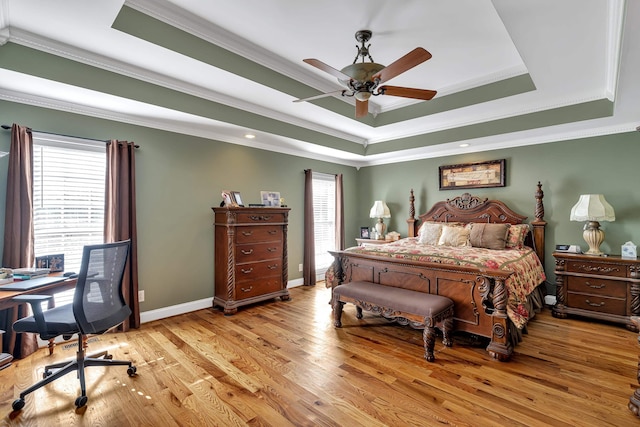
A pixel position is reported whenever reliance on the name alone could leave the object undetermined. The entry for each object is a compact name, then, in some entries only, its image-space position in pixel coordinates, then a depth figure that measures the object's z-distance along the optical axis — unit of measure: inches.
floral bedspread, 109.2
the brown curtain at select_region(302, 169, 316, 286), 210.7
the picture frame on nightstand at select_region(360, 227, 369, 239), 237.3
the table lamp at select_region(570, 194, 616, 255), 141.1
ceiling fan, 87.5
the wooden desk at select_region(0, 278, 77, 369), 76.7
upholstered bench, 106.1
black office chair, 81.5
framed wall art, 185.6
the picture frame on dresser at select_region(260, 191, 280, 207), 184.1
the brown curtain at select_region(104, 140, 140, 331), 129.4
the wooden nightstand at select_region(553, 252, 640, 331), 132.2
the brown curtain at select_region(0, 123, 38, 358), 105.5
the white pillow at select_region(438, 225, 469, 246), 169.9
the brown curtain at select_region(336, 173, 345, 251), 235.5
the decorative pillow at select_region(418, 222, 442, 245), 182.4
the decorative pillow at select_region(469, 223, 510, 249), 161.3
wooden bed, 106.7
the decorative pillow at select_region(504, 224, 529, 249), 165.0
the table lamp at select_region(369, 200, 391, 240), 225.6
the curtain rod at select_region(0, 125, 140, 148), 108.0
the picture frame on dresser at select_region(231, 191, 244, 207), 164.6
